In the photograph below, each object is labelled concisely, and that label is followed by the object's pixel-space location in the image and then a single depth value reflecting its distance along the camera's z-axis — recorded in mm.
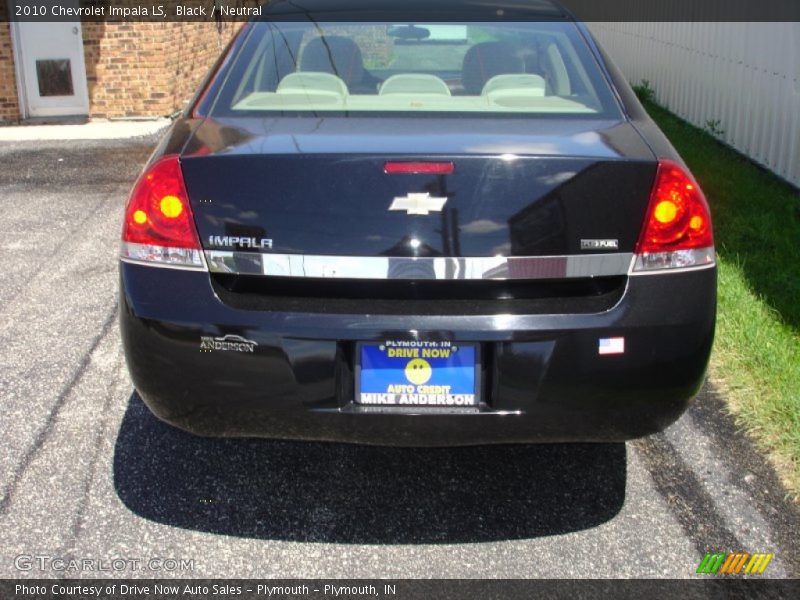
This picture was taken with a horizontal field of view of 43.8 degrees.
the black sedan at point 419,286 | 2783
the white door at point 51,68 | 11727
